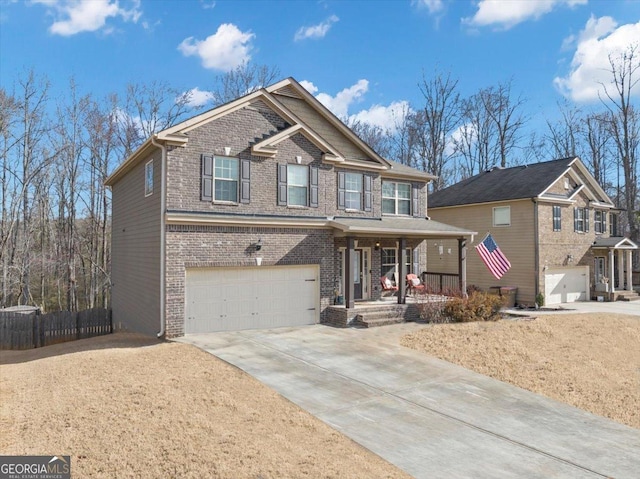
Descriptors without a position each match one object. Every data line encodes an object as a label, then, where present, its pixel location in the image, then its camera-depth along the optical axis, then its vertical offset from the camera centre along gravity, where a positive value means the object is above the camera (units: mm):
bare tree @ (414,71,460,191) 38938 +11484
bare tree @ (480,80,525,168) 39156 +13142
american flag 16688 +58
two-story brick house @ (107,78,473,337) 13258 +1224
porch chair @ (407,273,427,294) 18419 -1128
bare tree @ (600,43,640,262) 33531 +9288
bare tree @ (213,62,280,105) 32906 +13658
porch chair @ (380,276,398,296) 18062 -1090
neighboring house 23391 +1518
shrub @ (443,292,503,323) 15828 -1812
